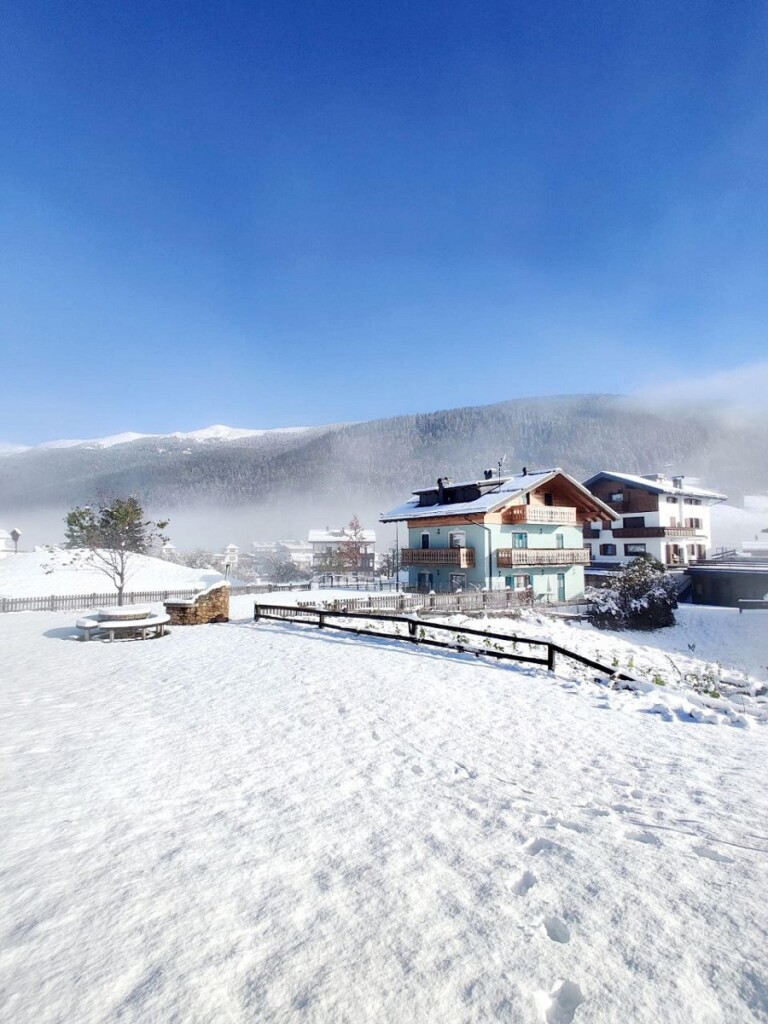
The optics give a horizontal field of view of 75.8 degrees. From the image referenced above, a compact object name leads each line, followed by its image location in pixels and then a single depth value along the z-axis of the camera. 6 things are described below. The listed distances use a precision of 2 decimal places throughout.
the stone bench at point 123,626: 15.91
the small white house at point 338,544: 73.19
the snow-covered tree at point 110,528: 29.27
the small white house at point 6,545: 57.03
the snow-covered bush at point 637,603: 31.22
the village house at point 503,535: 35.78
